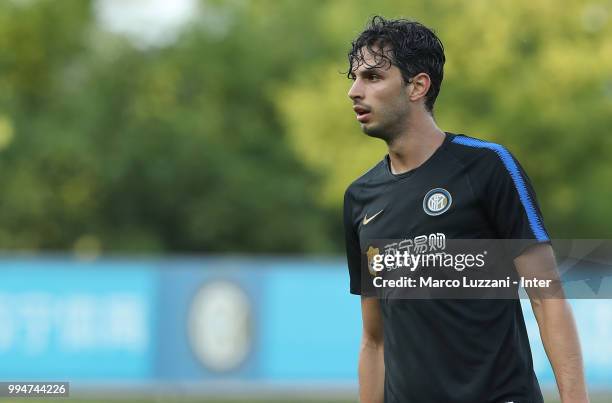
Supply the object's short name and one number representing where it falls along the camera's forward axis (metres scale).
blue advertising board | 35.22
